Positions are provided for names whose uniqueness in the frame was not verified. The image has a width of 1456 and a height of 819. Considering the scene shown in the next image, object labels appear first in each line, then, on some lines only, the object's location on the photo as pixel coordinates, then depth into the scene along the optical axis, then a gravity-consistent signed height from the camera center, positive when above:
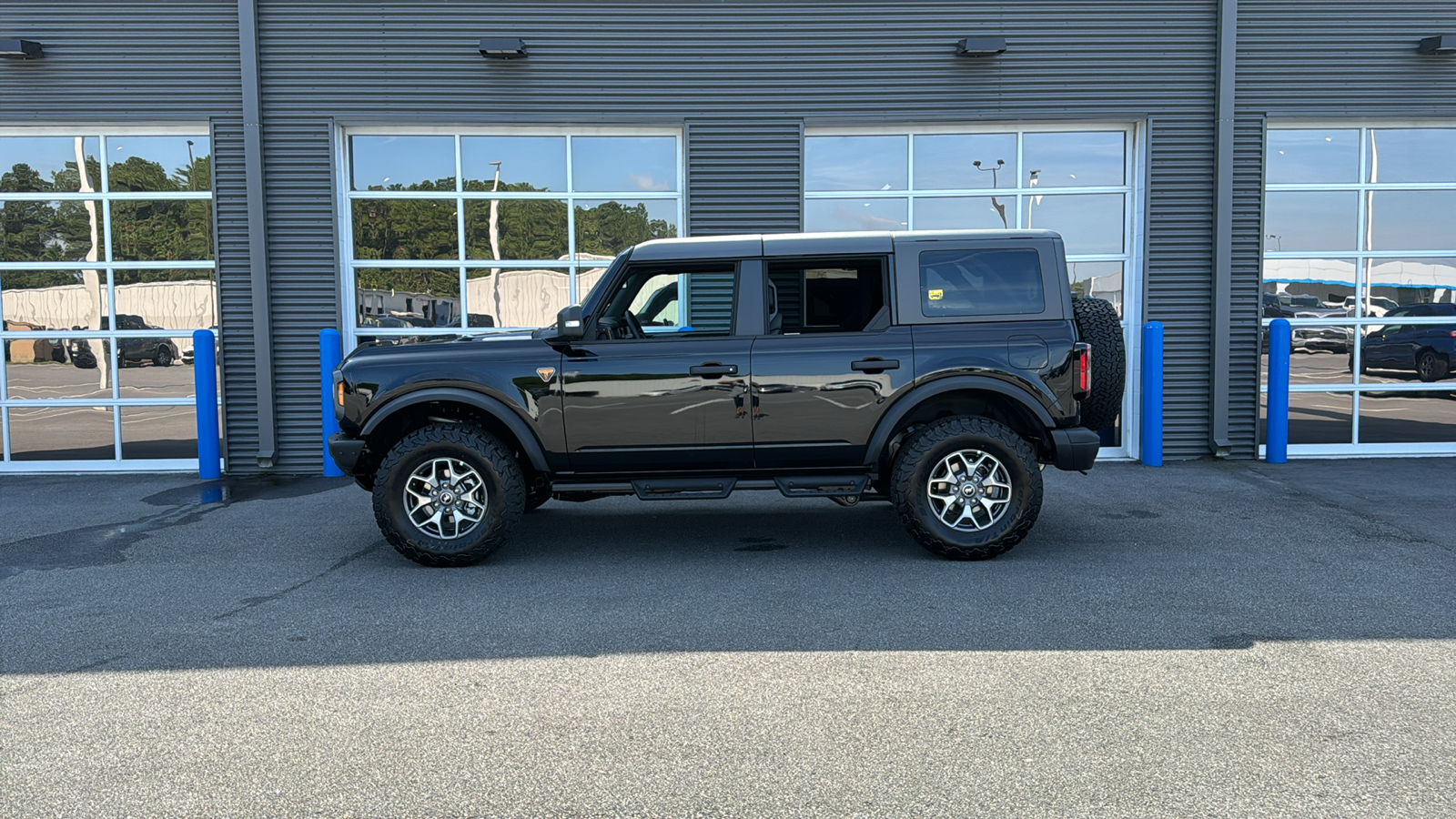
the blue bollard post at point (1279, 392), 9.67 -0.69
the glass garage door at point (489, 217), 10.51 +0.98
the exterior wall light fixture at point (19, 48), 10.00 +2.48
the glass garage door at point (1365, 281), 10.58 +0.30
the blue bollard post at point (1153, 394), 9.41 -0.67
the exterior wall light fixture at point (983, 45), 10.17 +2.47
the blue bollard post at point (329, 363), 9.48 -0.36
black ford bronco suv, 6.29 -0.42
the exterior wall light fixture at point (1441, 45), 10.16 +2.44
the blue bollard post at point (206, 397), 9.54 -0.63
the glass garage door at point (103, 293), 10.40 +0.29
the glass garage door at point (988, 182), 10.58 +1.27
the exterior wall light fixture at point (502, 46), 10.08 +2.48
